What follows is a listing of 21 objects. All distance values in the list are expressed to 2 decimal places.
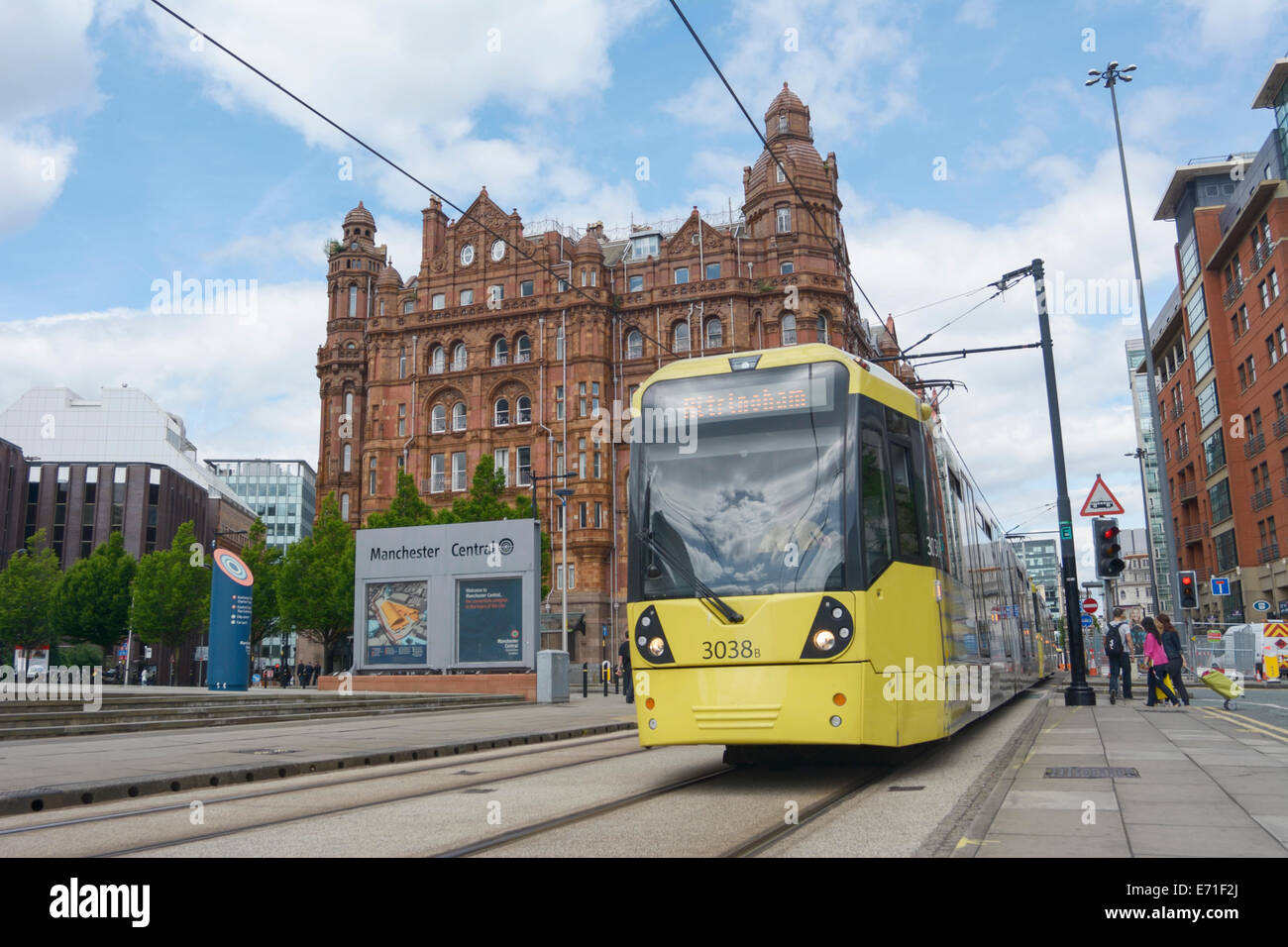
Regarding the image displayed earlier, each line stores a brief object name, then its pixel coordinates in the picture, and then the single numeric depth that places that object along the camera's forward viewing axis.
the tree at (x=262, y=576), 59.00
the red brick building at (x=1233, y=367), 46.38
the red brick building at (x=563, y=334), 53.97
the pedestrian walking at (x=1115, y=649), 20.08
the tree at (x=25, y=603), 62.69
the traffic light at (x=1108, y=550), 18.45
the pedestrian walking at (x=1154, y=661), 18.25
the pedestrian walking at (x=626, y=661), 25.31
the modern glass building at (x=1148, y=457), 93.62
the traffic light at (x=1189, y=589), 26.65
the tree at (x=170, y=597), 57.03
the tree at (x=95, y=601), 59.47
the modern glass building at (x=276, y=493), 134.88
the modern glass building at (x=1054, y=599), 107.16
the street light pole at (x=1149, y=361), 29.64
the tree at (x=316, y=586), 52.84
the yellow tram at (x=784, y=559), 7.67
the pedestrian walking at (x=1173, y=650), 17.80
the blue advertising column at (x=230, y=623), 31.80
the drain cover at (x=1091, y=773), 8.58
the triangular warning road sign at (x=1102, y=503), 18.34
